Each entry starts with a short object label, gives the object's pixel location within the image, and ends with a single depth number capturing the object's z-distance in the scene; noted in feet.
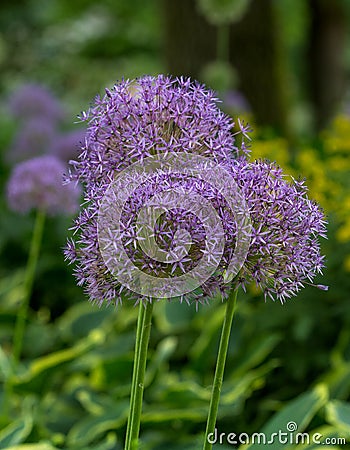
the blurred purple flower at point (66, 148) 12.97
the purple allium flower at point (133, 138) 3.74
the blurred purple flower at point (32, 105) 14.99
